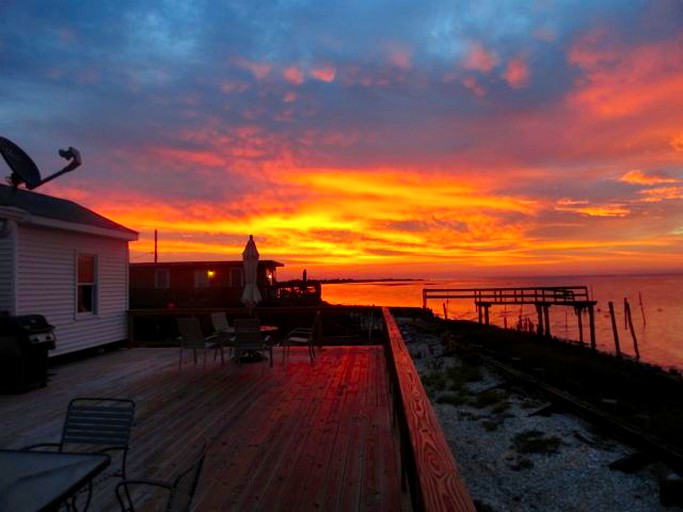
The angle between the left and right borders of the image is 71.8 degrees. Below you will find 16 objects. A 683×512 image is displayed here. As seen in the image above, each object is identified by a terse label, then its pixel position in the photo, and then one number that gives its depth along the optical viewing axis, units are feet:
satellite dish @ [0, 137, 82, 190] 15.35
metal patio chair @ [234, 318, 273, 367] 27.29
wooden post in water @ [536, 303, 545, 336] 93.46
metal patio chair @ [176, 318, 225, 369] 27.71
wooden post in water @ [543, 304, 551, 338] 91.84
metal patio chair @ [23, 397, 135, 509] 9.82
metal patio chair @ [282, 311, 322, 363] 30.17
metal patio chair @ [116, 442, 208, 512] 5.89
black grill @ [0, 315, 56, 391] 22.59
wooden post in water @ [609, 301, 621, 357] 79.03
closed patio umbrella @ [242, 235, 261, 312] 33.37
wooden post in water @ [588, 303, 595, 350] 81.82
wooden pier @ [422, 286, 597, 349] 93.09
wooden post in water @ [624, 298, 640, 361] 81.87
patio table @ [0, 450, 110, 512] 6.02
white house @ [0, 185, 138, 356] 26.63
